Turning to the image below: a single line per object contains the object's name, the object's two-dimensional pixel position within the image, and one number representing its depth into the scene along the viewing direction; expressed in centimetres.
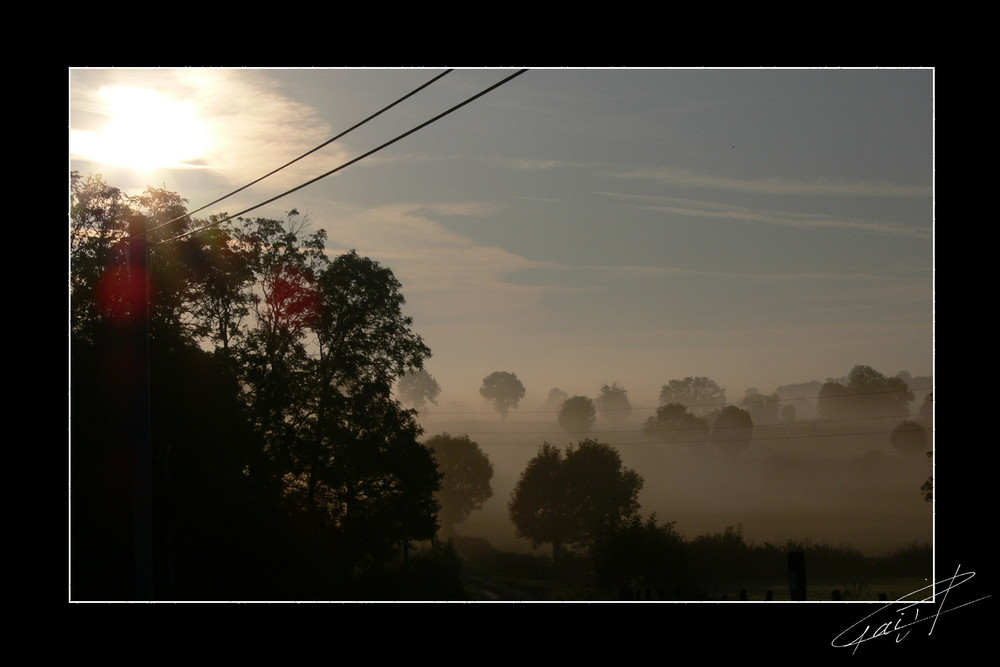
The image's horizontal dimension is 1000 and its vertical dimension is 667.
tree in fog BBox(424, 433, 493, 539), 8912
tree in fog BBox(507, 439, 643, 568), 8206
